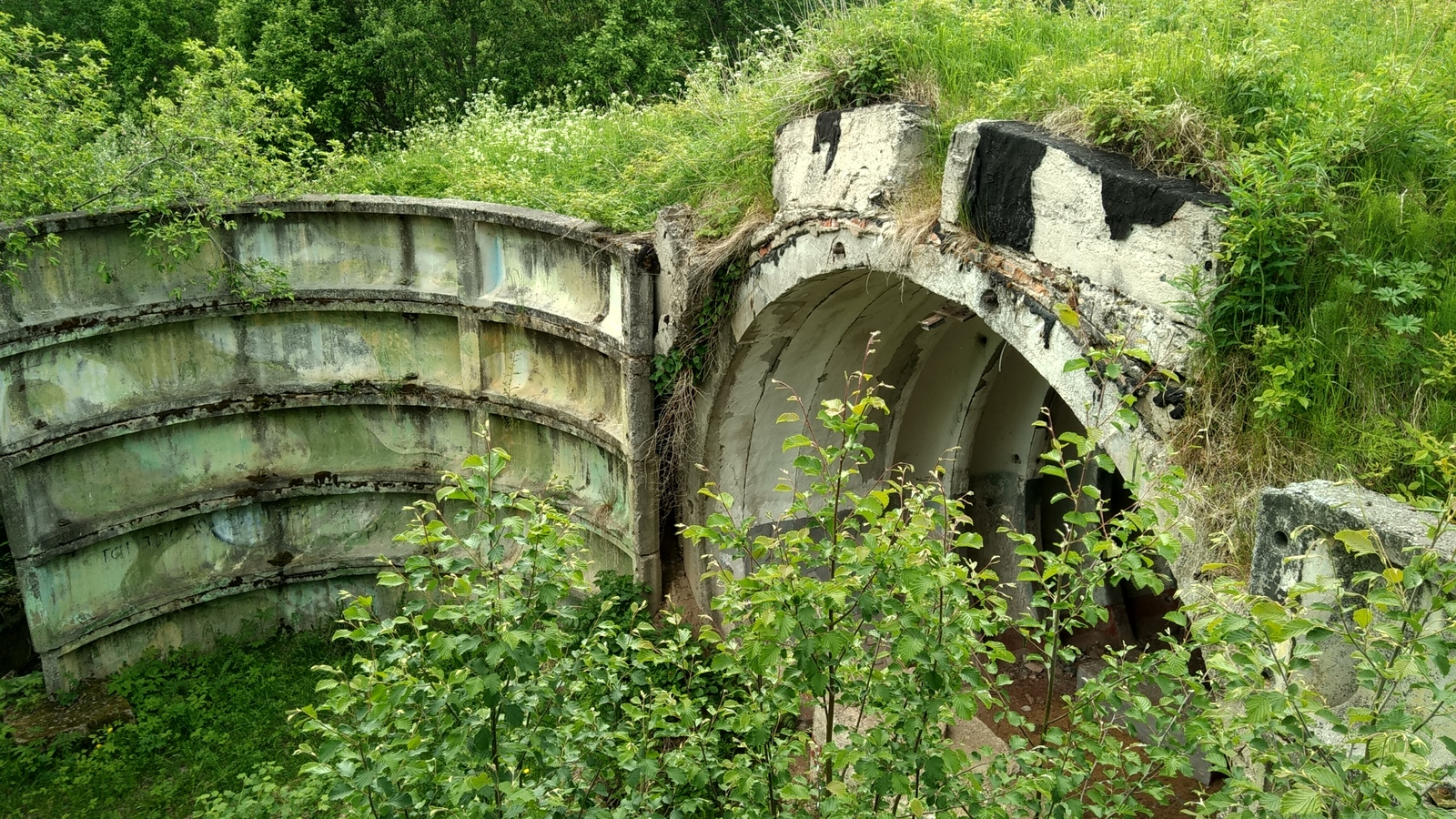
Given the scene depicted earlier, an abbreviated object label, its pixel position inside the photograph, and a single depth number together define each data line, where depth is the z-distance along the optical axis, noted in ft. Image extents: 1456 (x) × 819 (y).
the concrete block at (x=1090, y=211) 12.51
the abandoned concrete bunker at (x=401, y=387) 22.30
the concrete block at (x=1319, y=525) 9.08
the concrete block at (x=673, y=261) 22.18
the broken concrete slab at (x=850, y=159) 17.60
